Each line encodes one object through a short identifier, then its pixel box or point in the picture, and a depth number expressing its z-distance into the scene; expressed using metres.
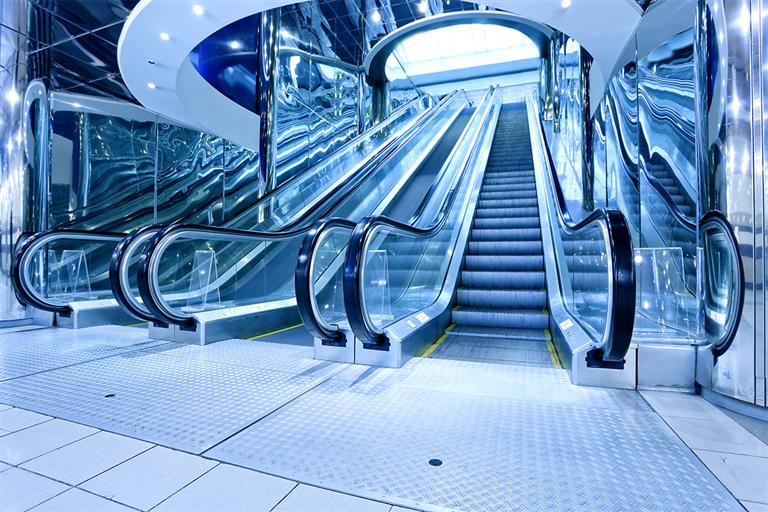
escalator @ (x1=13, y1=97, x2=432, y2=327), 4.41
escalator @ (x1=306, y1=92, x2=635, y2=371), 2.94
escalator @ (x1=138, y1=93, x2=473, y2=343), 4.22
